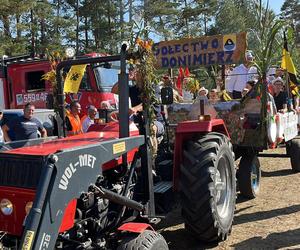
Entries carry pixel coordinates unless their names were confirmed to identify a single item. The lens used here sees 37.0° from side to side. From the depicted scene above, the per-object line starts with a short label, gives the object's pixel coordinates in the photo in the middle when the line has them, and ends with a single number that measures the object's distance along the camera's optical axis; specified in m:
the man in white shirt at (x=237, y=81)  9.45
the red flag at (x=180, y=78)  12.84
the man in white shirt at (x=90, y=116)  8.23
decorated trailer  6.41
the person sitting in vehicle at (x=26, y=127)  7.76
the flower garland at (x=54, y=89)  4.92
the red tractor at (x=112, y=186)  2.99
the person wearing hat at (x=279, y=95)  8.40
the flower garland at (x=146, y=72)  4.00
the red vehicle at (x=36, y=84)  11.36
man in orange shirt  7.20
